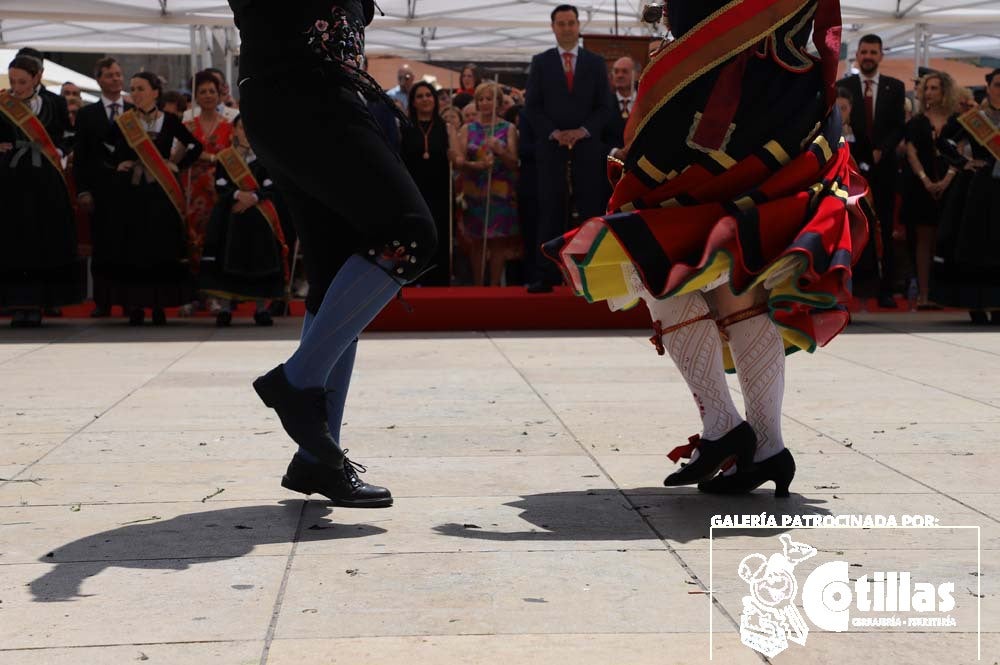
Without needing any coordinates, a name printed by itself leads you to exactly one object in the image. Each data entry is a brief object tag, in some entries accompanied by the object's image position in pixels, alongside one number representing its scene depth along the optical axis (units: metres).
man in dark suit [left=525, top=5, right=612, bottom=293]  10.65
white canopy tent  15.52
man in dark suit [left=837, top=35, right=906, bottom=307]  10.98
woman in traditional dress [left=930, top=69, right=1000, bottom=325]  10.20
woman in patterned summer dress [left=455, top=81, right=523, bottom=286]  11.84
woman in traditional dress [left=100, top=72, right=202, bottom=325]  10.68
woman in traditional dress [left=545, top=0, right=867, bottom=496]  3.93
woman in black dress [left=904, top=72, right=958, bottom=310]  11.45
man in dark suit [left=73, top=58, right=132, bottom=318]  10.73
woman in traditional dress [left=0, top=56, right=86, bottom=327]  10.37
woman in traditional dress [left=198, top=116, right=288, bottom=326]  10.59
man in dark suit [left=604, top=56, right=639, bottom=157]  11.56
